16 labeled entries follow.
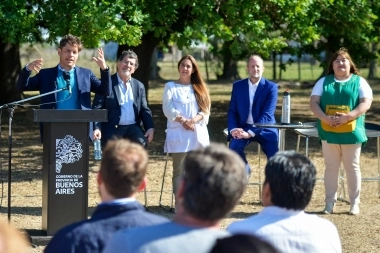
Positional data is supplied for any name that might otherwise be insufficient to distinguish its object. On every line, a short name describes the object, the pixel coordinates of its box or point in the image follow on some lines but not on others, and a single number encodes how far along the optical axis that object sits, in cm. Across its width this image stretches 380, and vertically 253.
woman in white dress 932
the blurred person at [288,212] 372
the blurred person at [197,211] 295
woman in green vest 918
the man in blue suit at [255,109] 955
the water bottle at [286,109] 930
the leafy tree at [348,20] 1667
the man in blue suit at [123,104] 900
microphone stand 716
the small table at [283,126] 901
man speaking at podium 805
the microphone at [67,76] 810
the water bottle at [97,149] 841
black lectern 767
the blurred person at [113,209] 353
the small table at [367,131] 1022
